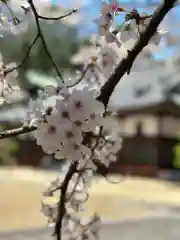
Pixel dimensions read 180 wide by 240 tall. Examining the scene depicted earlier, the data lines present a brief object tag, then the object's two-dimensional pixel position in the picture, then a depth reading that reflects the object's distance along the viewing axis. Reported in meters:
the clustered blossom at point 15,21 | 0.64
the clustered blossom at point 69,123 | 0.54
